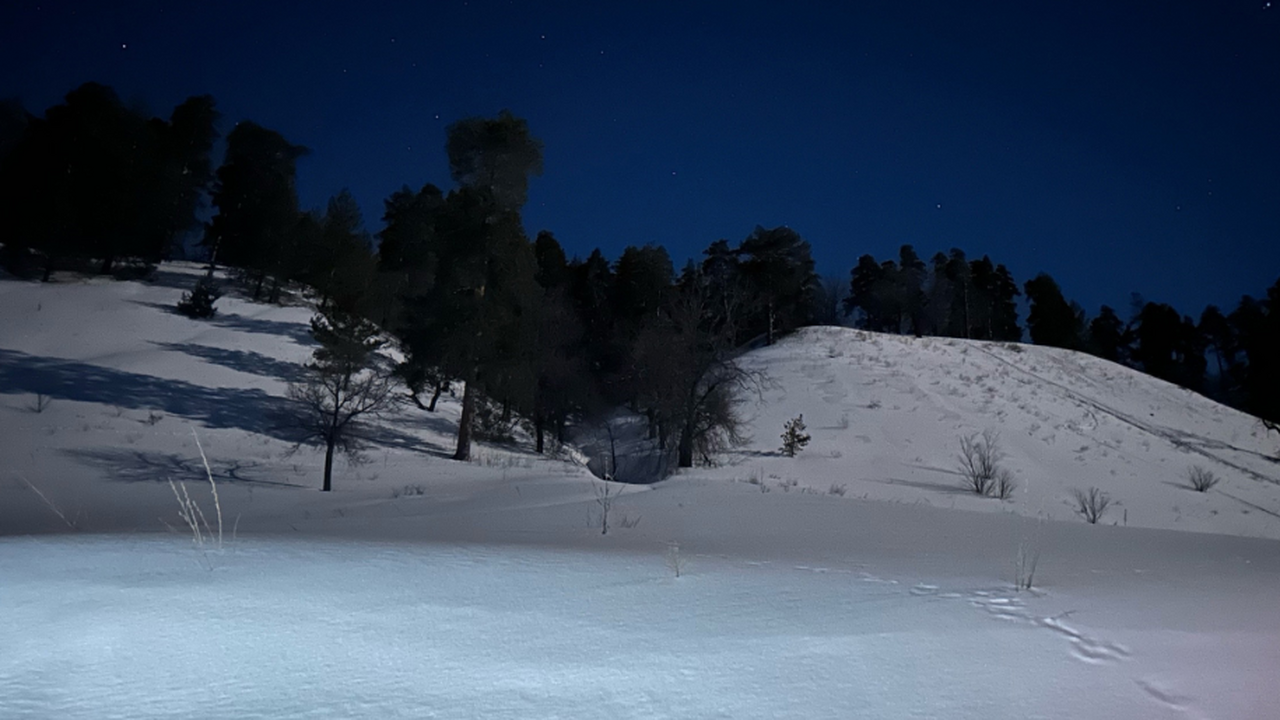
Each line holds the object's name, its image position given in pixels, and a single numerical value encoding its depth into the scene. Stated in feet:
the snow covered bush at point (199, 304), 110.63
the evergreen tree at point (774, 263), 151.43
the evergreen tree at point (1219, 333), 220.43
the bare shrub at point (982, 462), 62.54
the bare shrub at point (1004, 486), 58.58
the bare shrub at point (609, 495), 19.64
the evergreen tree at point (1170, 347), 214.90
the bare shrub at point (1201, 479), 74.76
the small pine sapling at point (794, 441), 82.53
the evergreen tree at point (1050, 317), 210.59
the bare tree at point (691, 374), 74.23
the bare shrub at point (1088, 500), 57.53
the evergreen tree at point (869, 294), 221.46
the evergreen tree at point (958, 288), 214.69
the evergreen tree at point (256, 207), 124.88
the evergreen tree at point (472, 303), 76.23
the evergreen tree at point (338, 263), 124.16
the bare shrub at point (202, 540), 13.10
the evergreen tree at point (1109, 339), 229.25
